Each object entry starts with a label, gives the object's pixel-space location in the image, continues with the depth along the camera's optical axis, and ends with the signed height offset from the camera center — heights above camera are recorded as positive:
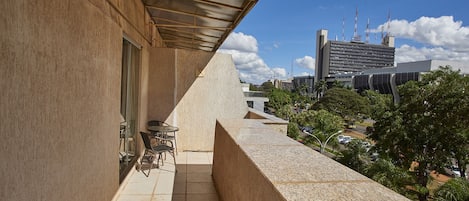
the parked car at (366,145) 18.55 -3.65
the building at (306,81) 97.38 +3.31
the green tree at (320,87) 67.49 +0.72
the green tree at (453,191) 11.52 -4.11
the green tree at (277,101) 46.86 -2.18
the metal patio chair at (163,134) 5.61 -1.04
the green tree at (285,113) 36.94 -3.38
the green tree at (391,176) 13.61 -4.22
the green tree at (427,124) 14.65 -1.70
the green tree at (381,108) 18.22 -1.04
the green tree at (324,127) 24.04 -3.49
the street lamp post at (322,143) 23.07 -4.54
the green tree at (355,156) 17.66 -4.24
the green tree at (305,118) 28.53 -3.13
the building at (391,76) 48.23 +3.35
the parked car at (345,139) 29.29 -5.34
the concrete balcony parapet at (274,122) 4.76 -0.60
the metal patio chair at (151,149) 4.50 -1.09
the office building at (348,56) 87.25 +11.68
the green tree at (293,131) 23.26 -3.65
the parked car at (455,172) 20.68 -5.92
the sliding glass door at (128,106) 4.25 -0.39
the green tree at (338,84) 58.64 +1.41
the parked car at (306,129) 32.54 -4.82
